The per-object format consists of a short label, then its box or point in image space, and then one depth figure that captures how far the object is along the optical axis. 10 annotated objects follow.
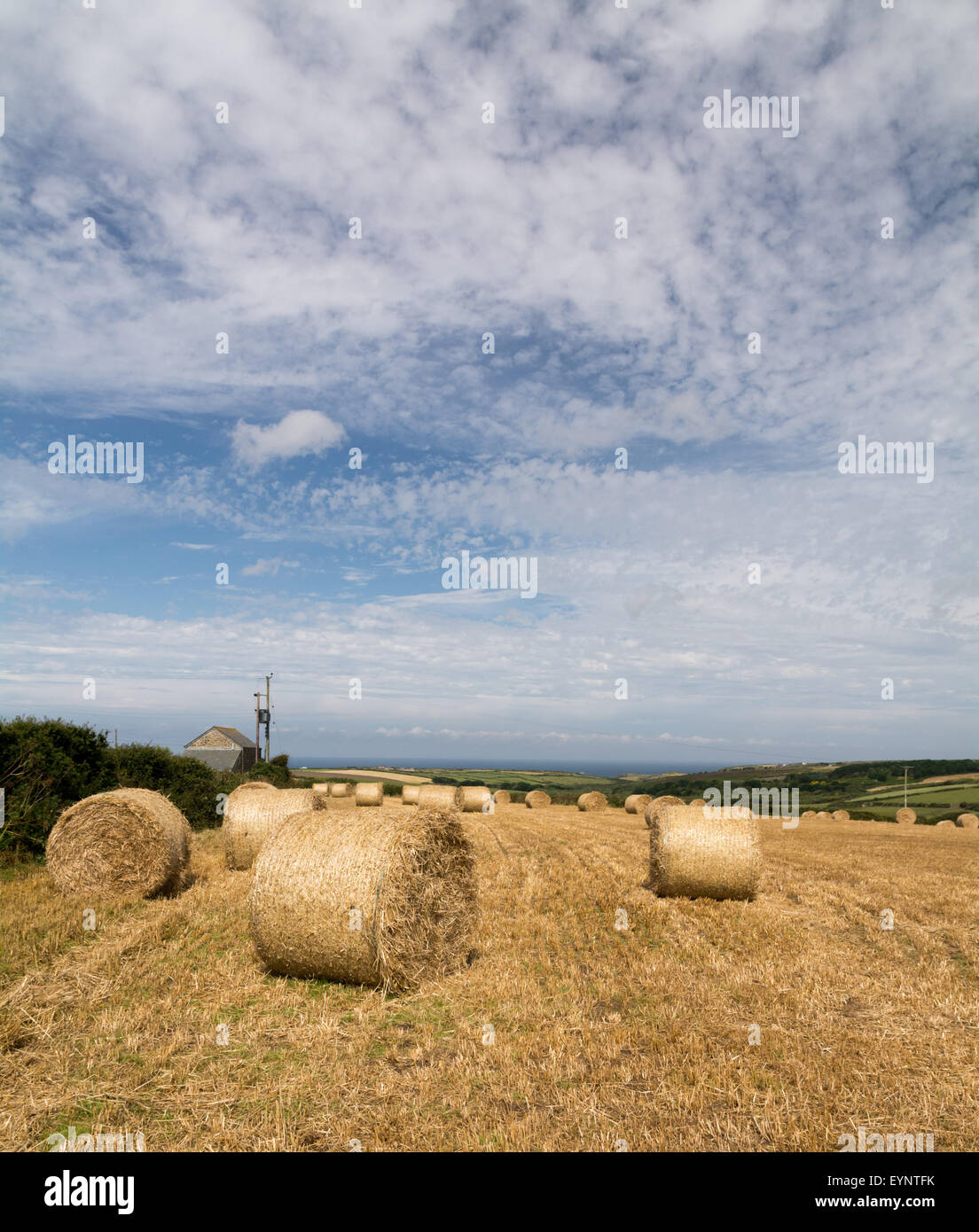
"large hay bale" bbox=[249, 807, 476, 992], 7.09
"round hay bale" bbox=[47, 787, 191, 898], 11.46
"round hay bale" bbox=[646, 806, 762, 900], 11.63
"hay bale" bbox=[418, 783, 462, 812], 30.81
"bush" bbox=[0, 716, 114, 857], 13.90
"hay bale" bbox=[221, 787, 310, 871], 14.11
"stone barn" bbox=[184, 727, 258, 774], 56.22
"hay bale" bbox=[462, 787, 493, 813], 31.64
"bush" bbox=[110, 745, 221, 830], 20.03
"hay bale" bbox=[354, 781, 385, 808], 34.41
